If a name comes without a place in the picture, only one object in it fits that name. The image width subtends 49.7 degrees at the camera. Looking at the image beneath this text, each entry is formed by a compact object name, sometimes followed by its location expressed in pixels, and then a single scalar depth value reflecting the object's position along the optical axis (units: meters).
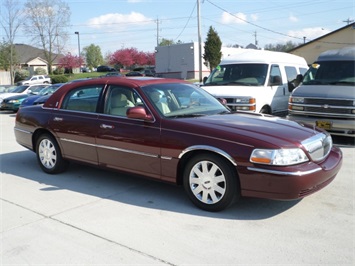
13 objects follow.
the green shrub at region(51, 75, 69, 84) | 45.20
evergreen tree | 43.38
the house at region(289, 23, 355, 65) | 34.00
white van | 9.36
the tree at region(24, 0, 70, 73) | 52.62
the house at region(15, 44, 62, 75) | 75.38
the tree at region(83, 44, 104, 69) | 116.75
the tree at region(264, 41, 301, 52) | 75.88
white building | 54.88
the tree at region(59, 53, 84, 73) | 72.94
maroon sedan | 4.13
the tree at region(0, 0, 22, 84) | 41.41
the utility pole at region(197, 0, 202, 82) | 27.98
